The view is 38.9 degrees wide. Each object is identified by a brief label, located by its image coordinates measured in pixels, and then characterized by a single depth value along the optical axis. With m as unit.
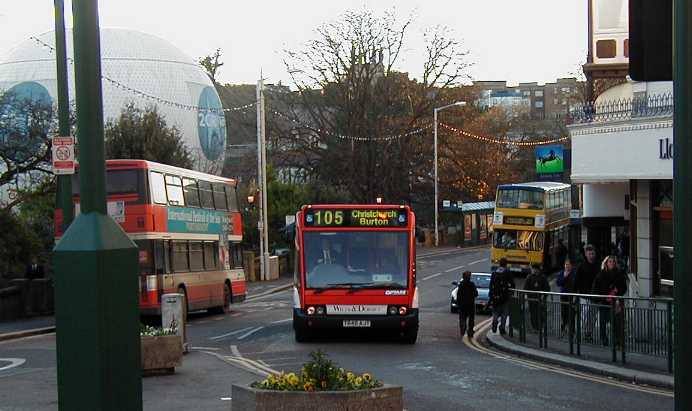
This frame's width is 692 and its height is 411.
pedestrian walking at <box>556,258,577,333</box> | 17.64
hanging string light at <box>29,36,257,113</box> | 52.38
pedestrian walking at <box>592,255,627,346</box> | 16.58
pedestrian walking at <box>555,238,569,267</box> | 49.81
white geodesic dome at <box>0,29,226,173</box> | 53.19
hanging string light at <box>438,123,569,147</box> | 66.31
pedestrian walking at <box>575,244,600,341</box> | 19.55
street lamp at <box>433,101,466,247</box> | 61.54
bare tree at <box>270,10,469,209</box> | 62.25
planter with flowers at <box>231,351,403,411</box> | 7.73
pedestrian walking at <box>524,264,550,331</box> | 19.23
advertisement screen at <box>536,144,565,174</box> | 50.38
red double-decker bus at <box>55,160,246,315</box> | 24.19
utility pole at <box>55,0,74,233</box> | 17.23
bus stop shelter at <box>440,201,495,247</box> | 72.38
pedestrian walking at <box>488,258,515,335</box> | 21.77
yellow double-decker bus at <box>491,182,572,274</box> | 46.09
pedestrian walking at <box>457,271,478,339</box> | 21.52
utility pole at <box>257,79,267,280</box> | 43.09
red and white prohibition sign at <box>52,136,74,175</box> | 17.09
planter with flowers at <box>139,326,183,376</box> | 14.07
